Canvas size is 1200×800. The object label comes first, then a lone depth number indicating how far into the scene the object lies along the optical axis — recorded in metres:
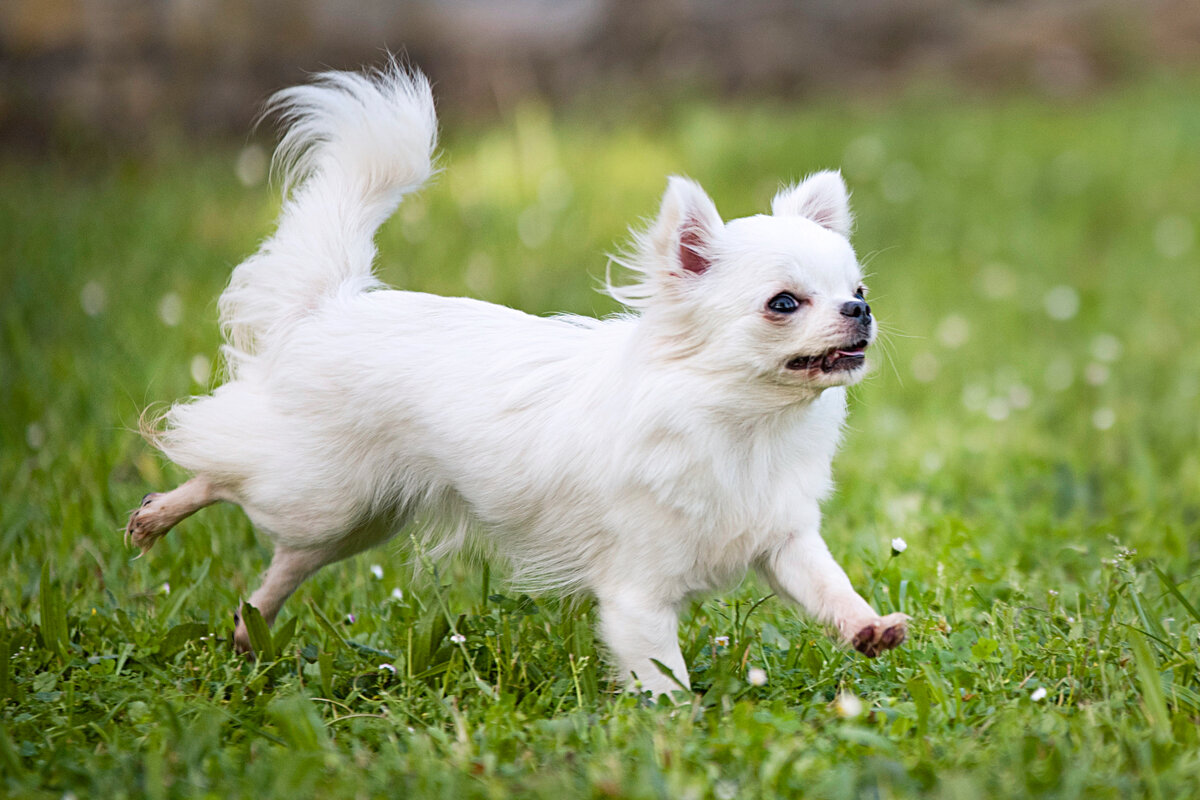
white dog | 2.69
